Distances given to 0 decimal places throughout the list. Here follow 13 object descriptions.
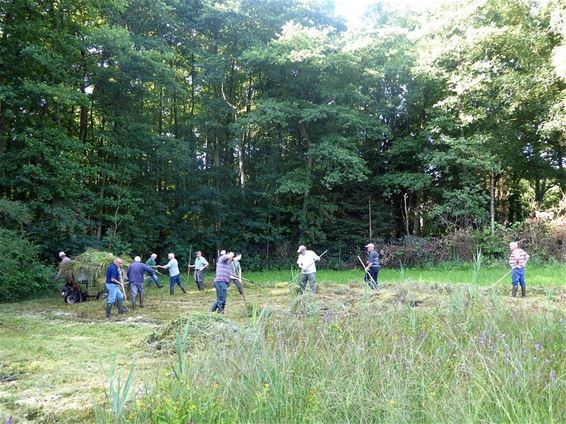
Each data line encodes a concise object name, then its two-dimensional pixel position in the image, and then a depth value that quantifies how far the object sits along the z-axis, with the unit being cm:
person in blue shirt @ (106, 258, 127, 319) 1198
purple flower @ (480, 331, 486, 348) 357
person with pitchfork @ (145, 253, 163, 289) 1894
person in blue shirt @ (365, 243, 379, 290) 1433
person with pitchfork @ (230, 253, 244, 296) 1218
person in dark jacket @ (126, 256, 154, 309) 1340
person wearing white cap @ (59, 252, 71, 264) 1595
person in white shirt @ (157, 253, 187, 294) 1666
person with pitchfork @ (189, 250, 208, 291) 1775
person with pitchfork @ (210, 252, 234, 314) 1054
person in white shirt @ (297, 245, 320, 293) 1288
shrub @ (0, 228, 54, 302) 1523
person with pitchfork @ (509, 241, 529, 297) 1188
